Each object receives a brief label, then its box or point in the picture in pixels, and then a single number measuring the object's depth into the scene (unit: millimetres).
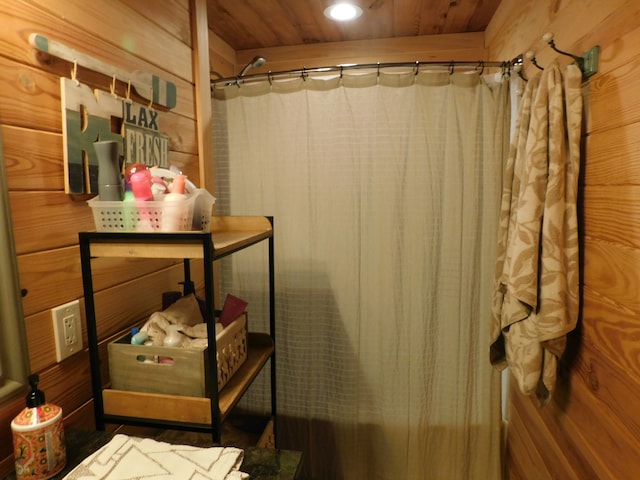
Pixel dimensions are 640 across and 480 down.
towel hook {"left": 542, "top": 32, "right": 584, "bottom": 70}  1171
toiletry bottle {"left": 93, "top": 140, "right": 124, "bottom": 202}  918
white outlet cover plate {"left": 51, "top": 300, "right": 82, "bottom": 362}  948
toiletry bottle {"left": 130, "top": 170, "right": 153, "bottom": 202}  917
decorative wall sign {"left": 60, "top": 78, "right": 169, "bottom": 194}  962
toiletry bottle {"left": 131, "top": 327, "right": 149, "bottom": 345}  1028
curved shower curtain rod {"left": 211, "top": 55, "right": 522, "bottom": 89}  1587
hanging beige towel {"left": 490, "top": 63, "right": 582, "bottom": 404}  1173
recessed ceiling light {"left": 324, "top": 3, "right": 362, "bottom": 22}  1876
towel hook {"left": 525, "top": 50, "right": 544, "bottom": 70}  1376
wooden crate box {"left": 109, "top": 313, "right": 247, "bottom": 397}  961
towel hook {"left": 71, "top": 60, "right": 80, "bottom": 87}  975
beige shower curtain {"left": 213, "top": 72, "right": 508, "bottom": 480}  1663
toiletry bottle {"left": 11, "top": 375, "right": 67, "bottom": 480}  773
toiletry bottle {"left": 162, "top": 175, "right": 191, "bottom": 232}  905
